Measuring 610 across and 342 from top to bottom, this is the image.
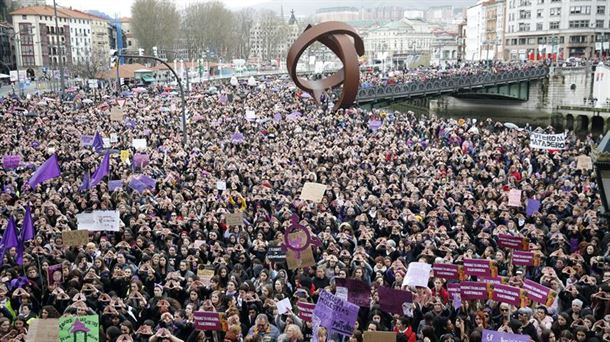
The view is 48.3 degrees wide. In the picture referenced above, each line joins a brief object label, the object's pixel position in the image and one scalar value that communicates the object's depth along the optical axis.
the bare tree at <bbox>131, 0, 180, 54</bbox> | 102.88
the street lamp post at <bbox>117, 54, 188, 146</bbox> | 23.62
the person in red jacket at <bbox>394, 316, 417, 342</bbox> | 8.15
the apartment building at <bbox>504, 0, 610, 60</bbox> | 84.81
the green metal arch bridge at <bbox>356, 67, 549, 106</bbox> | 46.22
